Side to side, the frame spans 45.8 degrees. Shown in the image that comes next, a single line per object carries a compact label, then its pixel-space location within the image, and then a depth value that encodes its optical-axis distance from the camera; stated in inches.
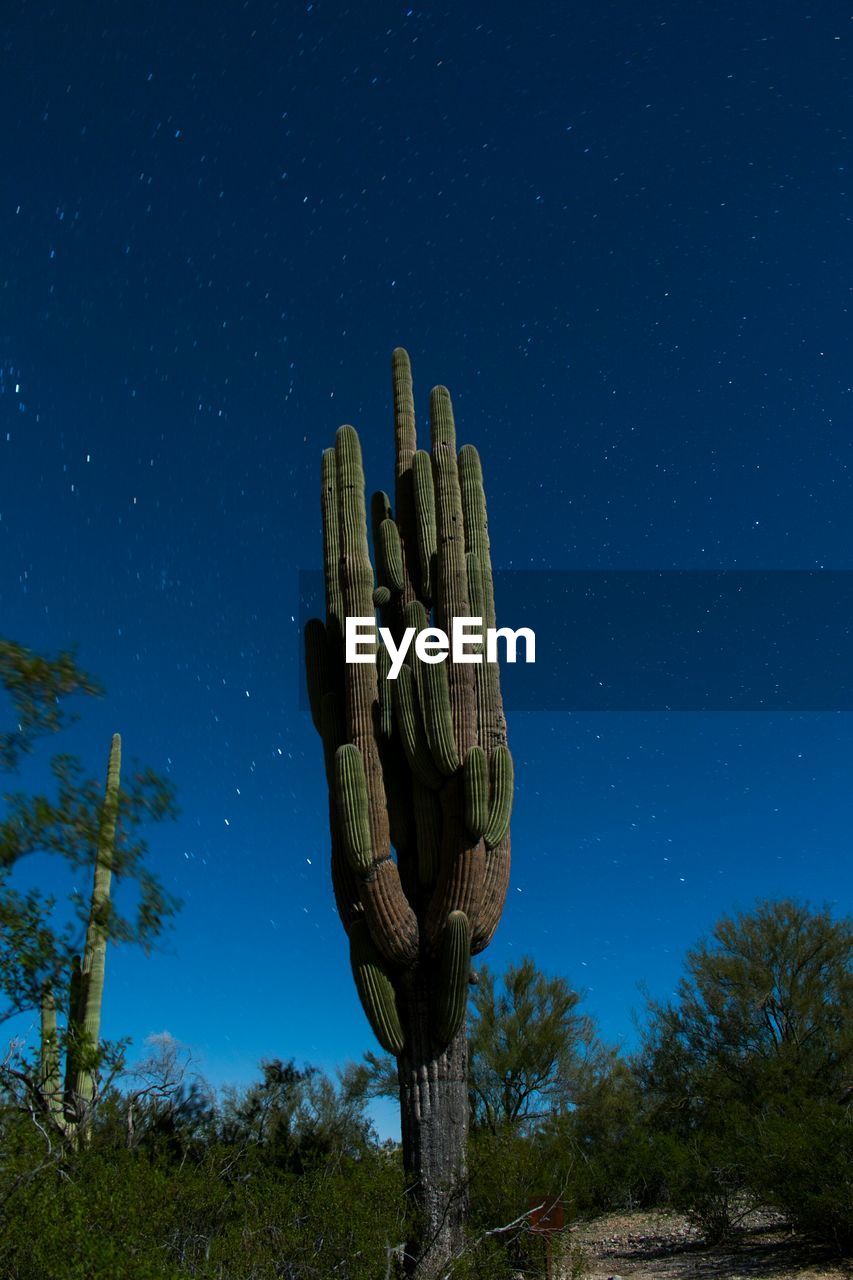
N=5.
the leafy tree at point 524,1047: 748.0
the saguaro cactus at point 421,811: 342.6
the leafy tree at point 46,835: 135.6
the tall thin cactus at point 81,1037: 147.0
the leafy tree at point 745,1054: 494.0
